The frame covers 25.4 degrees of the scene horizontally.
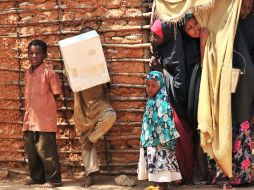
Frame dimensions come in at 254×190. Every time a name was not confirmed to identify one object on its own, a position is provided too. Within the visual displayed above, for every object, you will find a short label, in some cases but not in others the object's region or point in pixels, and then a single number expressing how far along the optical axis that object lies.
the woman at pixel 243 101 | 5.68
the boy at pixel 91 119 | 6.04
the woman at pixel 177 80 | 5.86
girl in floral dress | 5.52
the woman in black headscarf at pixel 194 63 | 5.84
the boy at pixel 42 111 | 6.07
